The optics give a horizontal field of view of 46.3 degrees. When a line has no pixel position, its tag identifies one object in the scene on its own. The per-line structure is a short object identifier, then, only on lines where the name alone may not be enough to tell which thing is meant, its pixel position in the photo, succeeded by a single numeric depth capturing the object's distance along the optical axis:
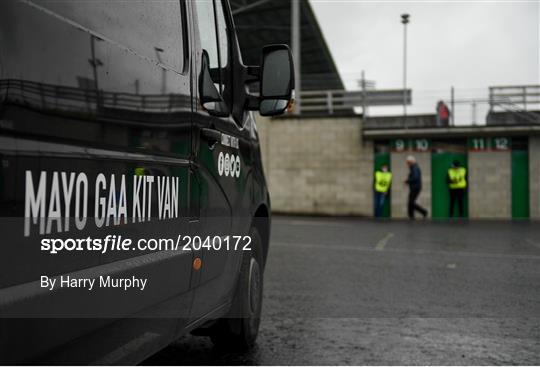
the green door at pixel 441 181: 20.22
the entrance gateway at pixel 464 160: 19.45
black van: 1.55
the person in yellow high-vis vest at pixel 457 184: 19.34
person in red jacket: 19.08
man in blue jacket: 17.47
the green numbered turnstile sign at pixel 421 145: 20.31
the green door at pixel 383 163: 20.48
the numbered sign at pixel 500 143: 19.72
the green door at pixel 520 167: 17.38
